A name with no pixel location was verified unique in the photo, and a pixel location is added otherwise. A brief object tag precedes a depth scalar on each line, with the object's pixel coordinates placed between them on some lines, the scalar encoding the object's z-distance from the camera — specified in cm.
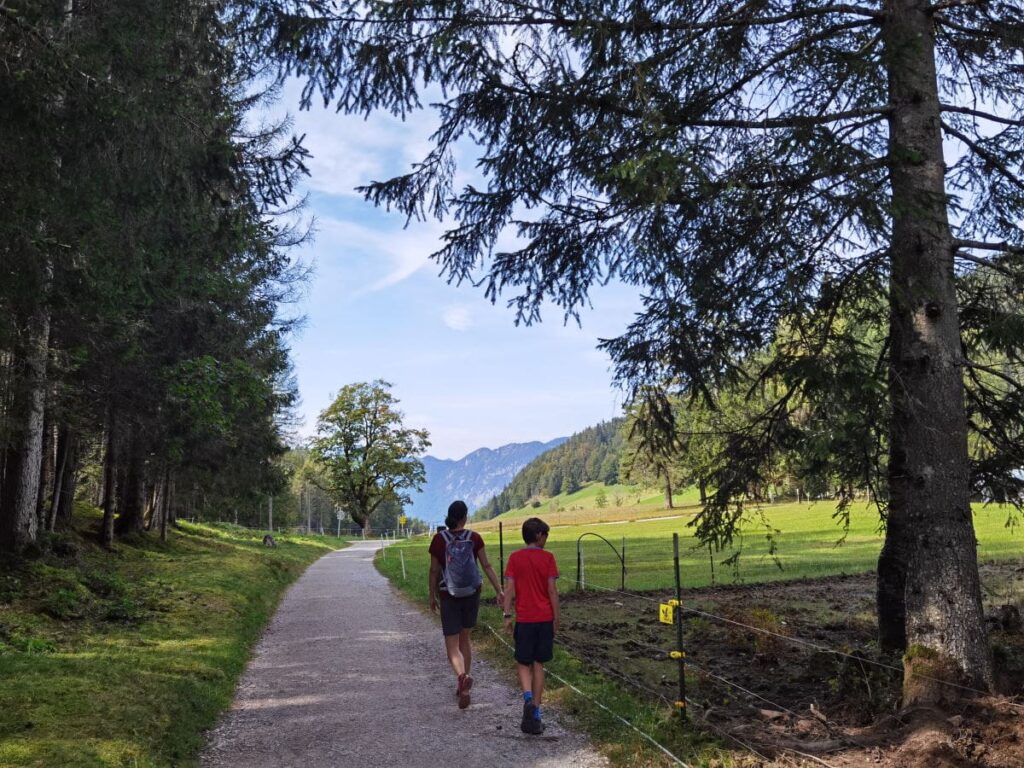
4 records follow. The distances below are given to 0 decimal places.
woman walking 688
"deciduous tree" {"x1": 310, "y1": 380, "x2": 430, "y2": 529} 6072
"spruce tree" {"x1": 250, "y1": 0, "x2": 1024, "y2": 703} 552
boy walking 600
